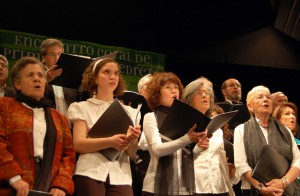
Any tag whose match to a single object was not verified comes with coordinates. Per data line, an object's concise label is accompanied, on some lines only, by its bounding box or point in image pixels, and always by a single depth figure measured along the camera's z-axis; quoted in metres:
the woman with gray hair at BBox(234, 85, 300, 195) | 3.30
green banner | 5.18
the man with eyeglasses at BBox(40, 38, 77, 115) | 3.07
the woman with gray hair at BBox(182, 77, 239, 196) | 3.00
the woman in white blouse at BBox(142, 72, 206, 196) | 2.72
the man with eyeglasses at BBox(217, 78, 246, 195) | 3.94
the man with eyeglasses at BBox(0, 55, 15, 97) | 2.97
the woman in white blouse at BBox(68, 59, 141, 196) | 2.48
